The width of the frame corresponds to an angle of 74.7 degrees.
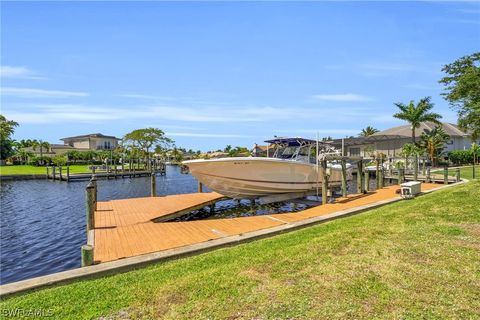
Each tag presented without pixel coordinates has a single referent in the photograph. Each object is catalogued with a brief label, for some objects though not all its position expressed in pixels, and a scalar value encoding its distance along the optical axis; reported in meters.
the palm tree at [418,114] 39.91
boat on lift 14.59
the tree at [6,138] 66.00
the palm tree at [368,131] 79.81
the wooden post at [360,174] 17.98
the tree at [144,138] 55.84
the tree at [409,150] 35.72
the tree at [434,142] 40.03
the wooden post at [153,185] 17.69
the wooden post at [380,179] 20.28
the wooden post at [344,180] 16.34
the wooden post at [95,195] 13.42
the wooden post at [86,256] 6.36
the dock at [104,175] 40.91
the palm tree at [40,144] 78.86
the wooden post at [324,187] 14.58
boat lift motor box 13.86
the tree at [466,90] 14.46
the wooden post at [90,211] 9.65
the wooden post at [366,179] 18.17
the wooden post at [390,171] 30.17
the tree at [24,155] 71.88
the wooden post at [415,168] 21.44
